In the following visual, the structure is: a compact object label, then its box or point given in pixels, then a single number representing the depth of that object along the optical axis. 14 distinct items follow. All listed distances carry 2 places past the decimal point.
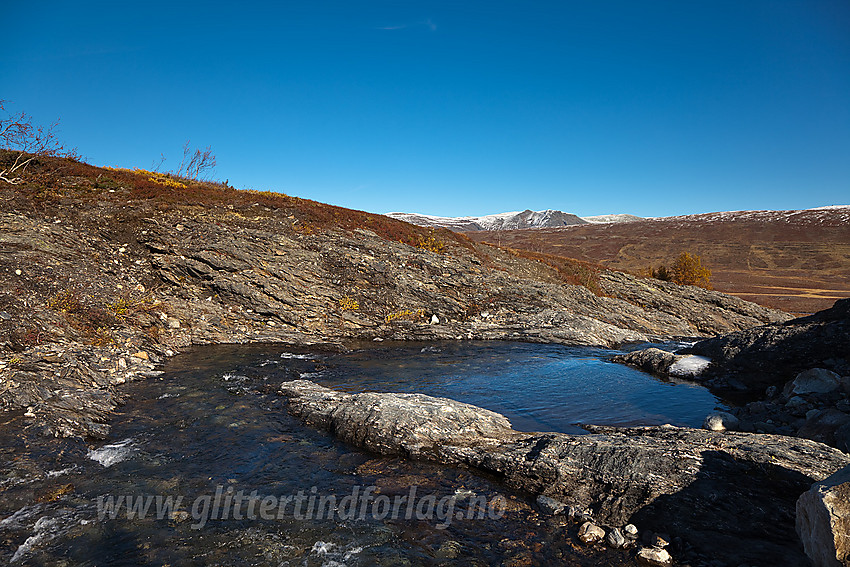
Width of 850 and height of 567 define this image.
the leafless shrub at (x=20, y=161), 22.22
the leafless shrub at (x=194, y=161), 39.22
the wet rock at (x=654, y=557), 5.86
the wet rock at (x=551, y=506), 7.19
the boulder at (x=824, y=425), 8.81
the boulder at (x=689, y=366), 16.33
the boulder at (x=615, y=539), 6.27
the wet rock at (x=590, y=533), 6.42
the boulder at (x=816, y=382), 11.36
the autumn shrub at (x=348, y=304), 24.88
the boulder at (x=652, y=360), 17.48
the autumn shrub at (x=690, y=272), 48.72
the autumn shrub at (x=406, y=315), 25.23
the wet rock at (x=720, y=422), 10.19
